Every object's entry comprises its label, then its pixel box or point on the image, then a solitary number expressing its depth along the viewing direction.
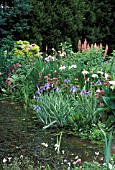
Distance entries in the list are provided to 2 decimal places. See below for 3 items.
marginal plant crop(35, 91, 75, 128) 4.85
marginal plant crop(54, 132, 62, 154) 3.86
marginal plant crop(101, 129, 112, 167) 2.76
